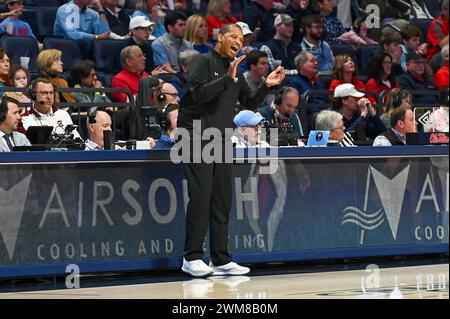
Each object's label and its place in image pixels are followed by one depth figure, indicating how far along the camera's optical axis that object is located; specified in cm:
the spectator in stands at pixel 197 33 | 1650
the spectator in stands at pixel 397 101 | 1436
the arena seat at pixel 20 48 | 1483
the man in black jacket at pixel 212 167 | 1099
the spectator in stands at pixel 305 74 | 1658
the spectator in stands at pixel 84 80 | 1409
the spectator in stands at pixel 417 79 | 1838
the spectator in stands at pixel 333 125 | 1323
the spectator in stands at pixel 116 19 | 1708
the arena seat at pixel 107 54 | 1589
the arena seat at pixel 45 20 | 1627
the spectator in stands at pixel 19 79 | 1345
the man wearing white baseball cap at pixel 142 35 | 1617
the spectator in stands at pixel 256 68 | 1550
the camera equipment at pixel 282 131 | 1259
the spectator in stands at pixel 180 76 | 1523
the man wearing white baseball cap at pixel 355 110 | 1478
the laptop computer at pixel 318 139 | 1228
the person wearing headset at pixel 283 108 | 1392
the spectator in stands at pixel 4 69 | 1345
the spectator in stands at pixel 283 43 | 1759
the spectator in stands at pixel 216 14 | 1750
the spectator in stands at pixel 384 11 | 2084
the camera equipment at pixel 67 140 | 1120
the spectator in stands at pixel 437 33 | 2019
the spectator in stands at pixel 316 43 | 1791
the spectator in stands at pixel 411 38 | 1995
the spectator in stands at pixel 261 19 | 1872
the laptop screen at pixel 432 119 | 1381
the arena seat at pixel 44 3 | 1692
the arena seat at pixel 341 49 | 1858
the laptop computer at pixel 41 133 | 1139
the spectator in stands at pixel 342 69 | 1642
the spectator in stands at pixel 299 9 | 1908
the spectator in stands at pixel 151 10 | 1731
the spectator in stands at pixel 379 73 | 1736
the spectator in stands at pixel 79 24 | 1588
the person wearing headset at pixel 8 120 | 1127
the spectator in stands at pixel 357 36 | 1953
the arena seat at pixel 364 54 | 1898
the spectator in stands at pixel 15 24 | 1531
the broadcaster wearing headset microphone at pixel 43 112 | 1227
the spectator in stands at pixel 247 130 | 1241
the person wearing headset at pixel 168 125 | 1192
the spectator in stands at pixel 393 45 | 1894
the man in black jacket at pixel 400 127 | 1330
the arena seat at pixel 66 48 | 1533
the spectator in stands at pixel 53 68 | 1386
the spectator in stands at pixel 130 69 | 1491
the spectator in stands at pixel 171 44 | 1625
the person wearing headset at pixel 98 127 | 1212
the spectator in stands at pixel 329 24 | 1923
